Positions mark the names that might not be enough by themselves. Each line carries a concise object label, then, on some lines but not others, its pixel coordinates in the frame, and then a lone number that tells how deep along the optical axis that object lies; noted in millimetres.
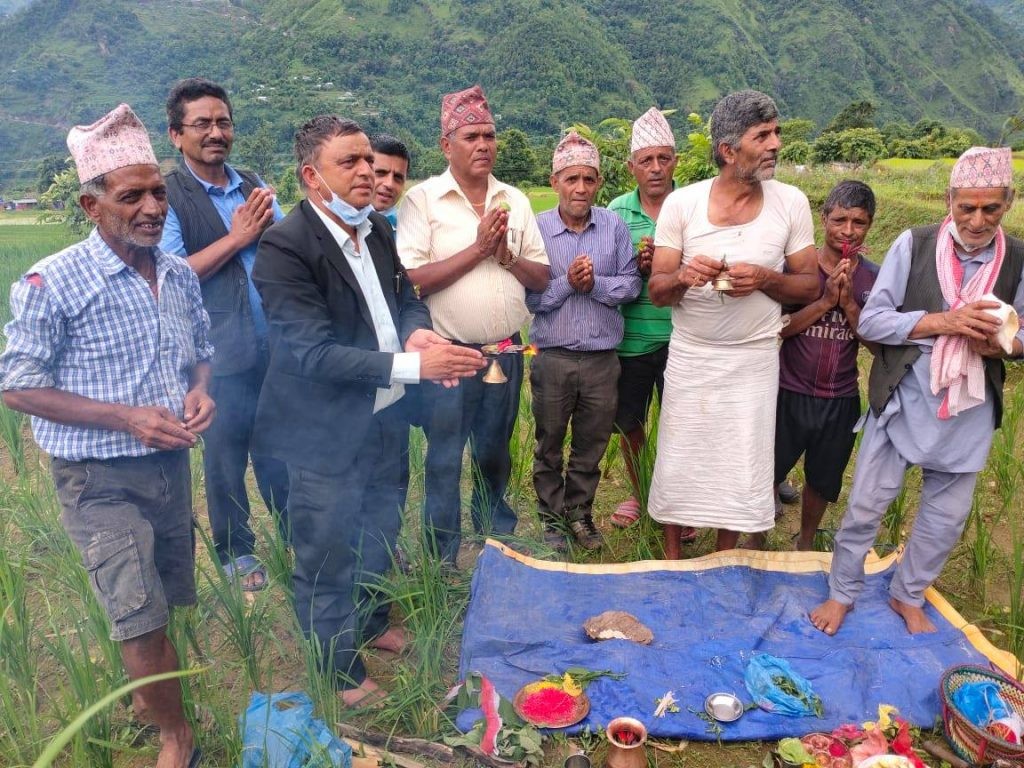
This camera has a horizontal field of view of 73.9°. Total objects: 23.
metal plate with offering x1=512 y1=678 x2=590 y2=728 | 2359
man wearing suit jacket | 2260
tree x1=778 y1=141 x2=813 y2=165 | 26188
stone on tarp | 2809
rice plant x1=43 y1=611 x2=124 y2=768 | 1904
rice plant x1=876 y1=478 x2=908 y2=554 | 3367
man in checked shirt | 1947
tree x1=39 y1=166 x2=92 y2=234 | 11172
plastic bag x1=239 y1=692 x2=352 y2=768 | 1941
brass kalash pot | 2152
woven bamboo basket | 2123
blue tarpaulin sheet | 2486
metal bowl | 2400
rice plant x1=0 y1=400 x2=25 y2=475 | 4133
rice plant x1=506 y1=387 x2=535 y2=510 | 3928
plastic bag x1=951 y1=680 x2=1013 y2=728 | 2291
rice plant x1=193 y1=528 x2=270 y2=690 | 2330
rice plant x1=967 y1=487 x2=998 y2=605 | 2953
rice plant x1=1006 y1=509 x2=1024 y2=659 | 2588
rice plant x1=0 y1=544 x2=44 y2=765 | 1941
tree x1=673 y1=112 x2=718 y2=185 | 11438
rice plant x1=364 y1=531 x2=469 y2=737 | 2355
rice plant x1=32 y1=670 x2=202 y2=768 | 817
